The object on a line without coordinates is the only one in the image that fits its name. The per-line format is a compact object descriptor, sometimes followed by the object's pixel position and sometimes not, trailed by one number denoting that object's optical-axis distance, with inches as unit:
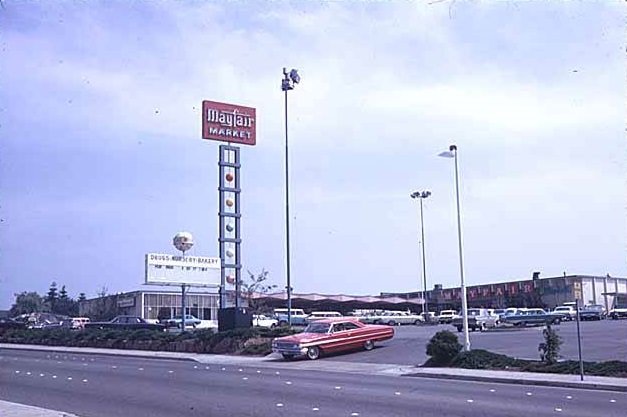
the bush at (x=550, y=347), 938.7
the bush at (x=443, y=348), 1026.1
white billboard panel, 1821.7
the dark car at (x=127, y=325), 2008.5
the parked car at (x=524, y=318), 2332.7
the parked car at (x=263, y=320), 2224.7
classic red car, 1229.1
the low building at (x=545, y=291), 3641.7
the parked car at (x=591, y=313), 2721.7
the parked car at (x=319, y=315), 2761.3
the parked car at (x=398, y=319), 2834.6
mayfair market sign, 1822.1
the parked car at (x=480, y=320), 2118.6
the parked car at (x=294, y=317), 2515.7
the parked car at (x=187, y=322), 2342.8
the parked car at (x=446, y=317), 2829.7
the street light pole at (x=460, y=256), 1163.4
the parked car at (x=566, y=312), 2699.3
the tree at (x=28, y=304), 4223.9
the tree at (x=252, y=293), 2203.0
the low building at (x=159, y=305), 3464.6
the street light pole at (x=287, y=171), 1552.7
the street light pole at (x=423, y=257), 2868.8
